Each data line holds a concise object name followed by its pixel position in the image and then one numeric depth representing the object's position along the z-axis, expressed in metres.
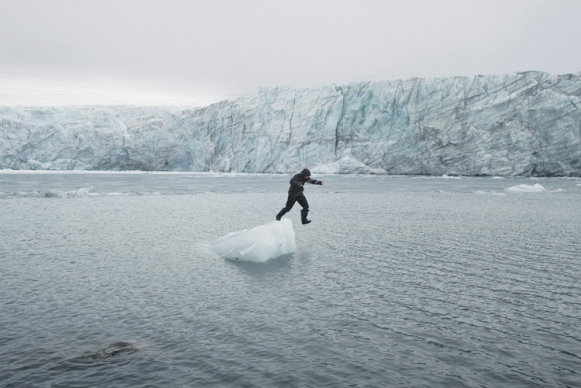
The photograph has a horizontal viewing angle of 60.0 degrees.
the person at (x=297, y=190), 12.89
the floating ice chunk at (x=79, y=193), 25.64
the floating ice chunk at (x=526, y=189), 31.70
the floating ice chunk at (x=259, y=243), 9.67
